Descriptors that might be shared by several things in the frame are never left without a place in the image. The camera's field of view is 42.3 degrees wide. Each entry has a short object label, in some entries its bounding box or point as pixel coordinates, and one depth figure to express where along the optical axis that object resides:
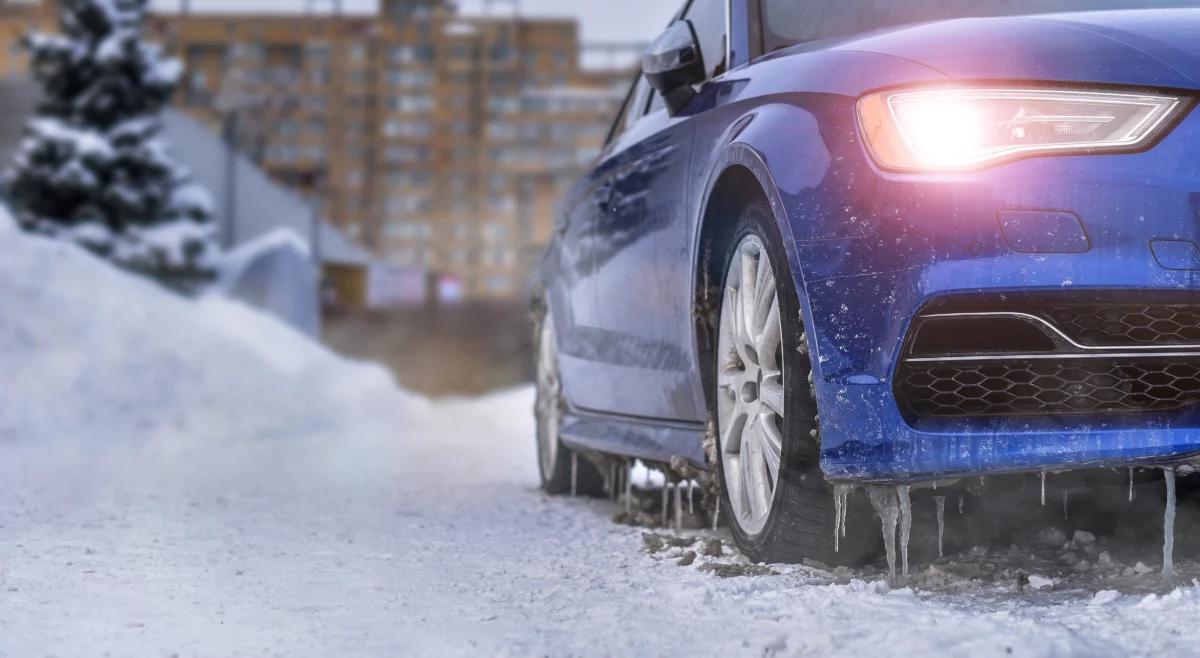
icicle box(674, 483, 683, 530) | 4.97
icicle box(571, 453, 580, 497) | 6.43
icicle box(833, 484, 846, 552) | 3.61
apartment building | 97.31
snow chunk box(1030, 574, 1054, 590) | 3.51
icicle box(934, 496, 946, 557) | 3.78
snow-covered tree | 29.14
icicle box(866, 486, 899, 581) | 3.51
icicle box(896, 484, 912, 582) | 3.48
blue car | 3.24
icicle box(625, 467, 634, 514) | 5.72
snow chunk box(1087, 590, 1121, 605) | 3.25
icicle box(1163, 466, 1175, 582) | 3.41
